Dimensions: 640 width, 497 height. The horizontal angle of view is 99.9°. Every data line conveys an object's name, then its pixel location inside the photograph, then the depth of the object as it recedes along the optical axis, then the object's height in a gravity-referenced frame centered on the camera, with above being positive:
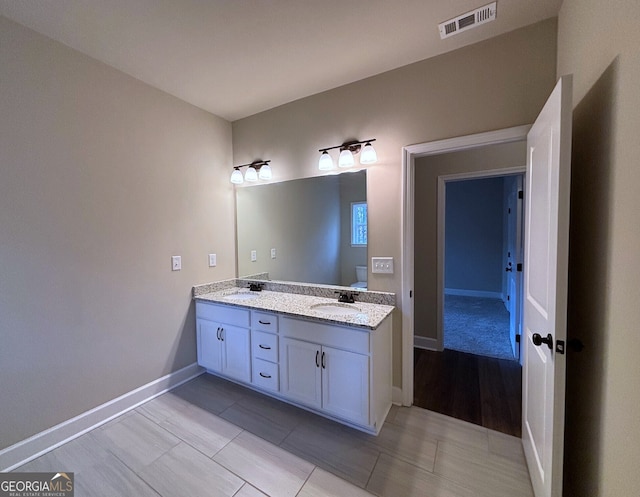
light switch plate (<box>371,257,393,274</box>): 2.16 -0.21
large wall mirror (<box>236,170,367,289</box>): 2.38 +0.10
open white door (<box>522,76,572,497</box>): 1.07 -0.22
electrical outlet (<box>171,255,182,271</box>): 2.44 -0.21
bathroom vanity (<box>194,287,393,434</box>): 1.79 -0.85
